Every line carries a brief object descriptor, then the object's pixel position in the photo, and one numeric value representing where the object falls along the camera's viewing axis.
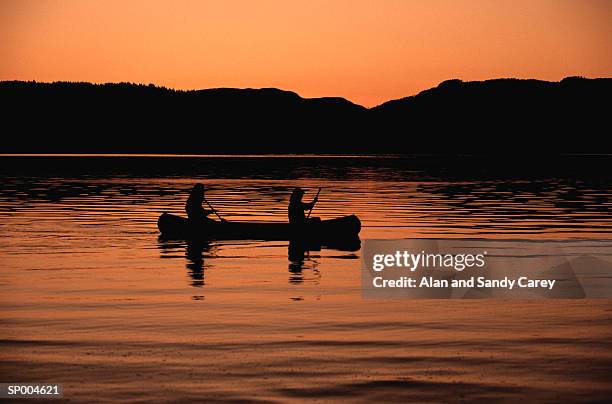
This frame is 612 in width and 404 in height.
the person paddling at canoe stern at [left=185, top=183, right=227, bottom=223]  35.59
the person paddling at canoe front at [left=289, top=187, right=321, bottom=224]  33.91
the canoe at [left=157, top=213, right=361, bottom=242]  34.72
